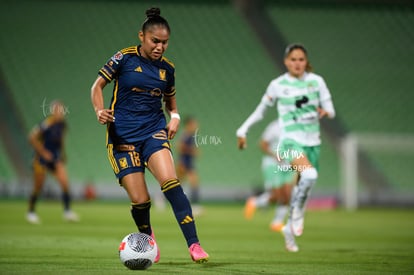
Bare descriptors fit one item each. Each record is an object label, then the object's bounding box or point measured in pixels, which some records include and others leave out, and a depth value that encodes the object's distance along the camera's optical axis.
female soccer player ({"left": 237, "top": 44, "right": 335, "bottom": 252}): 18.20
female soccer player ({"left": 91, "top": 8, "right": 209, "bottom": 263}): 14.32
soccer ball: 13.80
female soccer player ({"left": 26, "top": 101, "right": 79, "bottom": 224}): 30.09
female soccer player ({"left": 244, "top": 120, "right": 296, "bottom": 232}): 28.59
